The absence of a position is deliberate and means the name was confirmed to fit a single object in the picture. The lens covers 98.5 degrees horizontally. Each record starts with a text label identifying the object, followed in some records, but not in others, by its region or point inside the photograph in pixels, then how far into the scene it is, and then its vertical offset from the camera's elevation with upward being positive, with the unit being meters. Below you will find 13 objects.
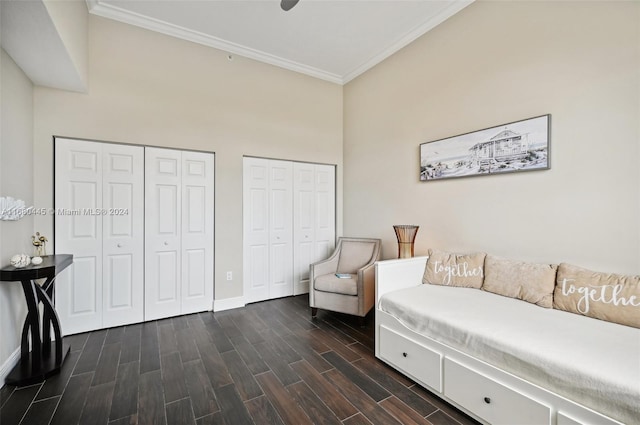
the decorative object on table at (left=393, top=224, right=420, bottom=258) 2.89 -0.27
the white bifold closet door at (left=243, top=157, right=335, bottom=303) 3.72 -0.16
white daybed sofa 1.20 -0.76
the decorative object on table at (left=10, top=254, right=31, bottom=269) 2.03 -0.37
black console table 1.96 -0.93
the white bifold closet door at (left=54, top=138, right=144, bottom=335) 2.70 -0.21
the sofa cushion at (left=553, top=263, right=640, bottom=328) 1.60 -0.51
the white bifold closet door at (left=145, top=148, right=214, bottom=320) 3.10 -0.24
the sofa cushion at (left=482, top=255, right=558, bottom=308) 1.96 -0.51
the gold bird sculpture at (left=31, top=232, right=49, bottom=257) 2.43 -0.28
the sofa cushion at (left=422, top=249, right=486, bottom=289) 2.38 -0.51
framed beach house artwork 2.18 +0.56
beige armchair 2.93 -0.78
